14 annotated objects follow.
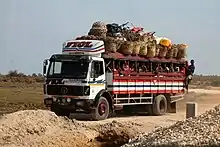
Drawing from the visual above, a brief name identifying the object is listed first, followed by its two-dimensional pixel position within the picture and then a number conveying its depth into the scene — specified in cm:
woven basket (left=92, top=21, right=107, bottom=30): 2514
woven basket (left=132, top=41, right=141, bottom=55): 2548
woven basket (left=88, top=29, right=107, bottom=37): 2489
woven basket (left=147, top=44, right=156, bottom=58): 2650
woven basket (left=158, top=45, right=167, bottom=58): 2742
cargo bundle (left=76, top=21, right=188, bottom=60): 2452
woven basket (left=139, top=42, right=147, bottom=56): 2603
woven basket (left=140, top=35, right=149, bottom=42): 2681
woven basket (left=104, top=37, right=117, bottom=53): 2397
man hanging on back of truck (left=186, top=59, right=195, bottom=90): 2958
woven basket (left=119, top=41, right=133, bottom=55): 2483
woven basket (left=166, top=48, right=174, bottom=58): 2814
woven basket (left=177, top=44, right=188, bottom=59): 2874
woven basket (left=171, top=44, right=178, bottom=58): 2825
